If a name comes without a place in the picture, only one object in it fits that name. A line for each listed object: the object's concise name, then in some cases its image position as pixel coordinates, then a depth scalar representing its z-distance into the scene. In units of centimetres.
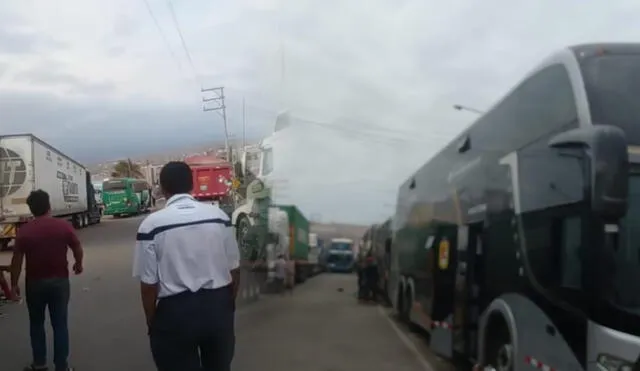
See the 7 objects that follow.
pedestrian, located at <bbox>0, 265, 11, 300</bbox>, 955
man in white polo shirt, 346
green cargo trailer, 808
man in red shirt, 554
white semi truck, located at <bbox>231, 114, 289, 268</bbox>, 863
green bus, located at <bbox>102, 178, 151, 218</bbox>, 4362
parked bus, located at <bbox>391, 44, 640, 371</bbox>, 365
